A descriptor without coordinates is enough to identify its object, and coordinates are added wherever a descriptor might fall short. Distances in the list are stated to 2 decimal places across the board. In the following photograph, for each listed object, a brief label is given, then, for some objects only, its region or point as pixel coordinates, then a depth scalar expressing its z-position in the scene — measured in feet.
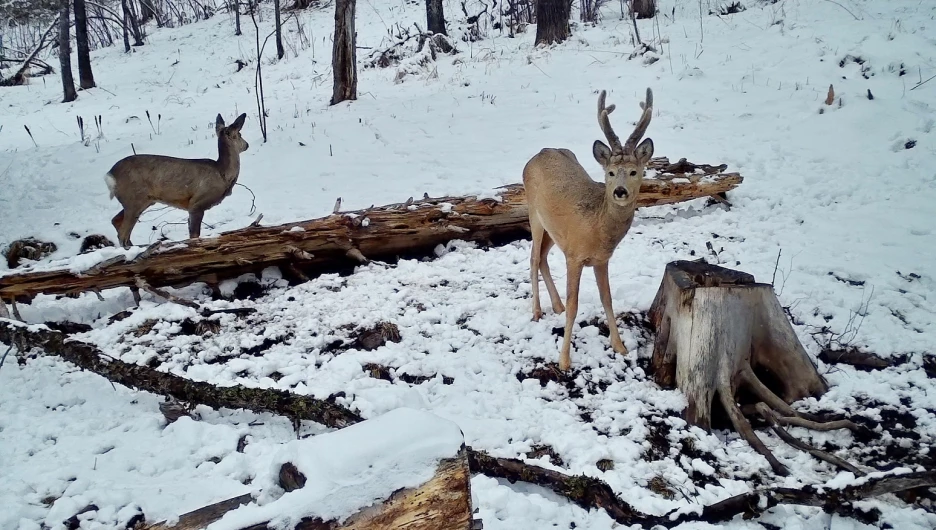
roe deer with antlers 14.01
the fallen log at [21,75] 60.13
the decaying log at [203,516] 6.40
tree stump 12.91
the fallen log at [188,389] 11.97
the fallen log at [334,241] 18.24
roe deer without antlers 22.41
